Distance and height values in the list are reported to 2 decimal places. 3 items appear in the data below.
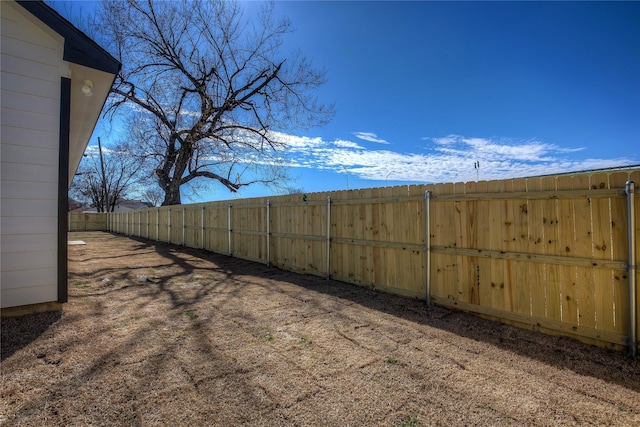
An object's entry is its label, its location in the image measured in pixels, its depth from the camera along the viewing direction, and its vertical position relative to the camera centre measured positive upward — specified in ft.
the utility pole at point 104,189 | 87.97 +10.98
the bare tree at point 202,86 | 38.34 +20.18
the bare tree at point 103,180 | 91.95 +14.69
